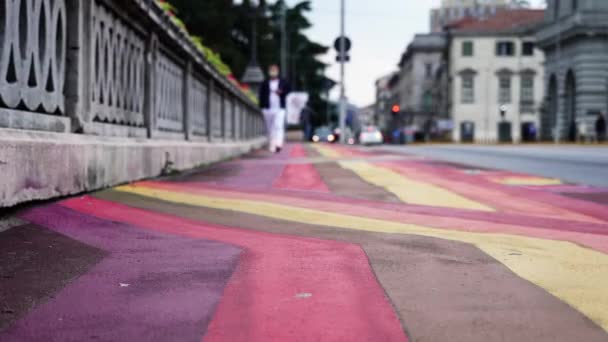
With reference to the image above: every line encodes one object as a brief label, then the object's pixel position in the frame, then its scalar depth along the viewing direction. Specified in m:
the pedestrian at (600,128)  47.22
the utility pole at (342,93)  47.59
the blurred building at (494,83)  78.19
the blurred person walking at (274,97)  20.91
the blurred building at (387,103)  123.27
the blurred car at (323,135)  73.04
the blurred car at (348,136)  56.04
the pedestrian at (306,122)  87.61
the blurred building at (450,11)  163.38
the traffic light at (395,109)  49.81
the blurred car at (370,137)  52.56
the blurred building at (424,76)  96.62
